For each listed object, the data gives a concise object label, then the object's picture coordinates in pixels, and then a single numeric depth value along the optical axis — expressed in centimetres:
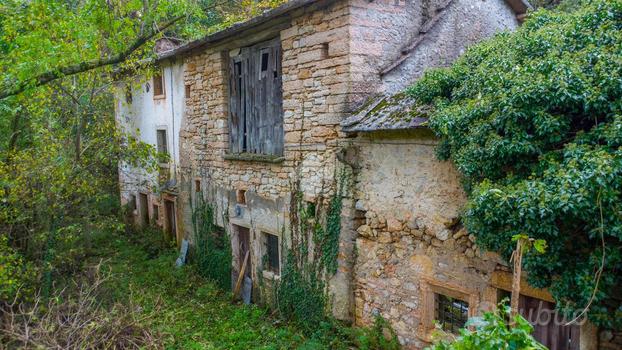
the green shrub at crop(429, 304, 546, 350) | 297
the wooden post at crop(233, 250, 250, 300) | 908
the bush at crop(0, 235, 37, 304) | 623
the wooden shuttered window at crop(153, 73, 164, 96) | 1217
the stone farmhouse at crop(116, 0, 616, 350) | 547
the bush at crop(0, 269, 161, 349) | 514
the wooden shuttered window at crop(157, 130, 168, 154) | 1247
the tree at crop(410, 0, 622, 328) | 351
